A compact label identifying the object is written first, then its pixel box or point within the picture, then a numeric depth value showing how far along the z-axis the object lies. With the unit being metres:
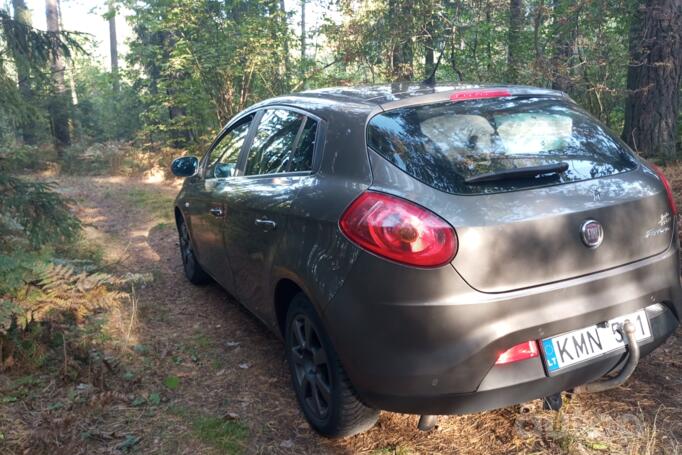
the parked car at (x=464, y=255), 2.11
